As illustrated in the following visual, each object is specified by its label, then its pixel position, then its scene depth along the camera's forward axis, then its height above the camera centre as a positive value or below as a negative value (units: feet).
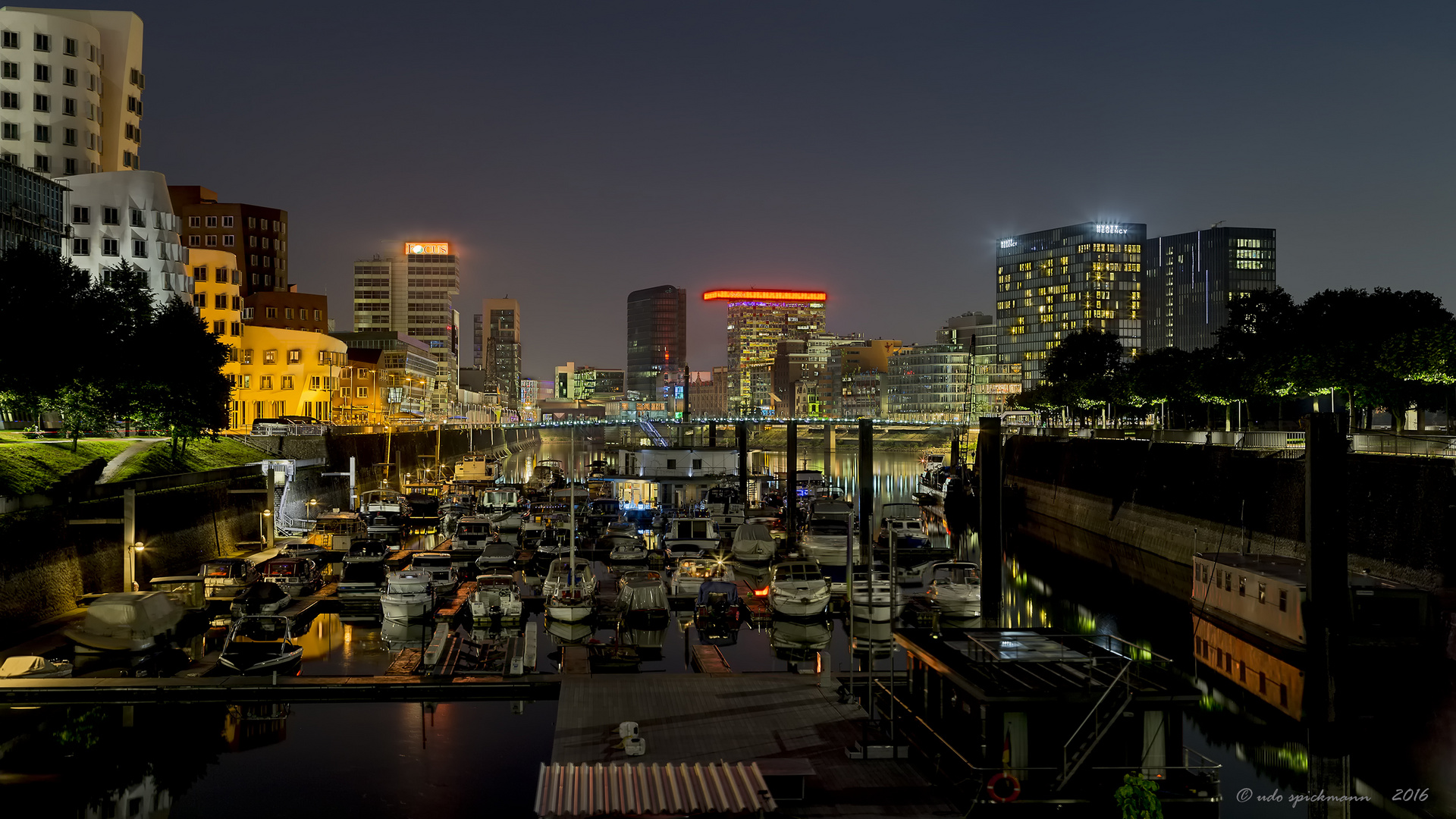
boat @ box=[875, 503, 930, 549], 190.06 -18.23
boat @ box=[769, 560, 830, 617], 129.18 -19.34
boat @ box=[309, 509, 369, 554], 193.36 -18.13
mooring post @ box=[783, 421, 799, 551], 207.90 -17.63
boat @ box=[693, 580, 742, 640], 128.16 -21.78
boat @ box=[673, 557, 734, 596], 146.72 -19.85
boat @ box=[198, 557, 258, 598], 133.28 -18.51
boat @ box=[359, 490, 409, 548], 203.21 -17.23
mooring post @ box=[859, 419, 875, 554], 214.81 -9.18
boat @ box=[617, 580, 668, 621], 126.24 -20.09
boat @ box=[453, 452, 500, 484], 333.42 -12.46
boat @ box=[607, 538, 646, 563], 170.50 -19.00
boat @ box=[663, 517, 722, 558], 179.32 -18.19
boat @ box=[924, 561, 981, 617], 133.49 -19.91
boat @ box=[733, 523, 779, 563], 179.73 -18.97
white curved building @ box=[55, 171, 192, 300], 278.87 +52.79
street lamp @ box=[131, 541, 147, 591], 131.54 -17.17
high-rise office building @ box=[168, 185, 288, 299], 509.76 +95.60
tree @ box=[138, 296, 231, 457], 192.44 +9.42
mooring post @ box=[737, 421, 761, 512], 284.59 -8.11
